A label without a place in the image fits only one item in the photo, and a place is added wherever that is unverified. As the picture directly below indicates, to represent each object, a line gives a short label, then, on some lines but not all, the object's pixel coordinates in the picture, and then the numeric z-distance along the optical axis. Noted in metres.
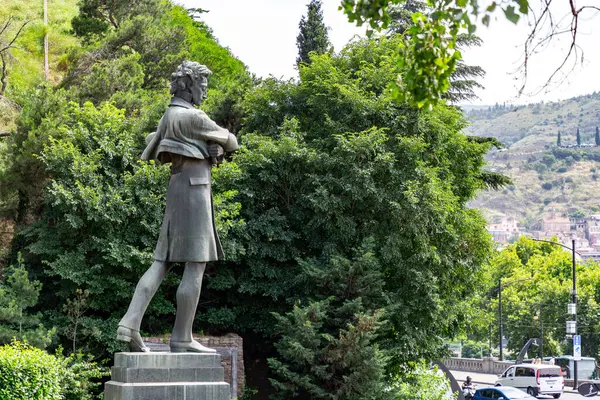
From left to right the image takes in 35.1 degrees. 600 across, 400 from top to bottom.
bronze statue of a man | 12.50
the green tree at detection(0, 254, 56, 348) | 22.84
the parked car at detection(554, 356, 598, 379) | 63.29
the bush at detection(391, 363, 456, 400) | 26.94
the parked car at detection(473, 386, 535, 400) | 35.16
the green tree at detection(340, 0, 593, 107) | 8.38
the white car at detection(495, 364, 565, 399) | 44.12
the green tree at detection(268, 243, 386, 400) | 23.41
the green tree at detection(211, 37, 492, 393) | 25.64
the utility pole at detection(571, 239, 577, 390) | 44.90
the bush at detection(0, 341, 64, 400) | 18.95
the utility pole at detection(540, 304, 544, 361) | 66.16
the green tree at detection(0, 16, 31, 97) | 34.67
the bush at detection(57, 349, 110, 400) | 22.25
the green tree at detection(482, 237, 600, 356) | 70.25
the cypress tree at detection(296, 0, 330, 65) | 41.13
